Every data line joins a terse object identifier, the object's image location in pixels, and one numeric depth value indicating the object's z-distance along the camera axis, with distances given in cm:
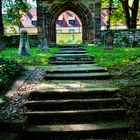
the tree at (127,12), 1251
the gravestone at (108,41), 903
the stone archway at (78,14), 1155
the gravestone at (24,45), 753
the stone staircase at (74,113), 284
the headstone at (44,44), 903
